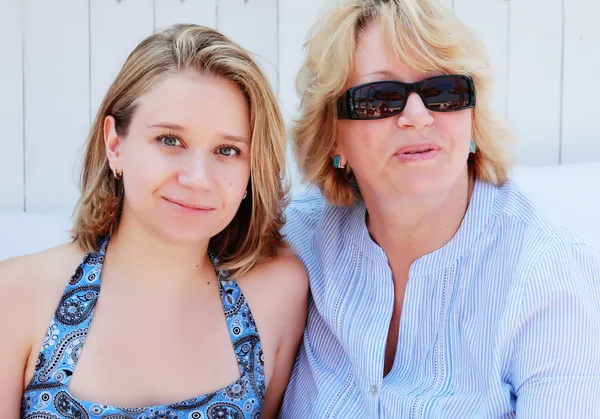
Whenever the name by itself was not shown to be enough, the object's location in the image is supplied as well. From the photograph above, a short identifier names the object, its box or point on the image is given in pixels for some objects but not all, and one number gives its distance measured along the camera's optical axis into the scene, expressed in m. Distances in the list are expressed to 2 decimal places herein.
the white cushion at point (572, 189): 1.71
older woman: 1.39
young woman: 1.44
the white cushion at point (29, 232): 1.65
